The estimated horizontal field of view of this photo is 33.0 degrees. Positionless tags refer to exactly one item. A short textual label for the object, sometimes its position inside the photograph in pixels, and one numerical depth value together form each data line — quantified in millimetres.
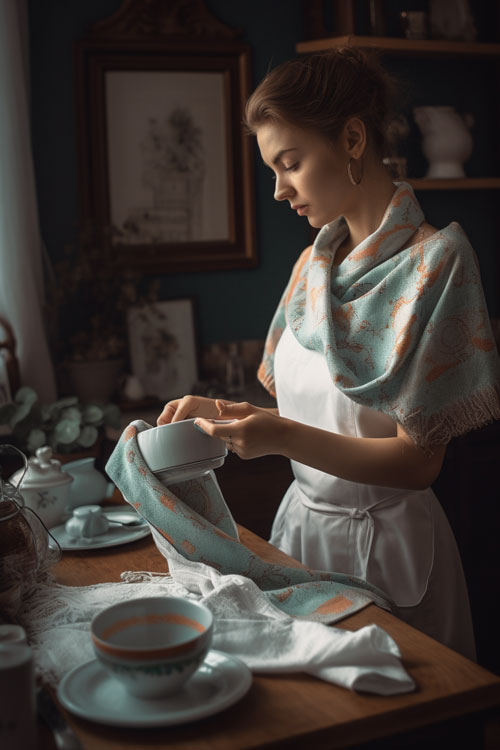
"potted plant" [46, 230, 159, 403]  2789
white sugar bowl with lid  1498
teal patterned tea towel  1144
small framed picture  2953
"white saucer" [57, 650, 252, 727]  826
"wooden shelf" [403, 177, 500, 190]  3090
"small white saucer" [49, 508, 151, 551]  1420
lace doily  974
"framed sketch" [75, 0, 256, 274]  2877
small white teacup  1458
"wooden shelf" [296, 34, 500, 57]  2916
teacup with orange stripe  818
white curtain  2656
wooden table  821
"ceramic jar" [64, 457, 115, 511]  1643
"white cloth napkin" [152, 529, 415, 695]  898
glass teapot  1090
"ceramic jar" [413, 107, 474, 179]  3197
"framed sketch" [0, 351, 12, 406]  2679
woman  1453
